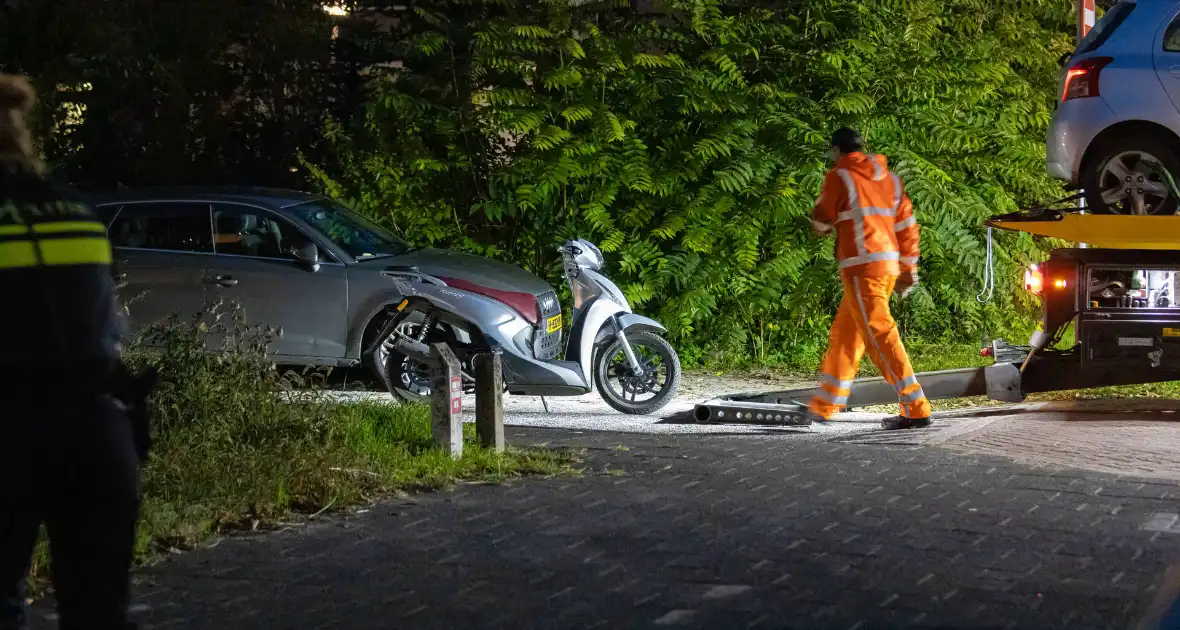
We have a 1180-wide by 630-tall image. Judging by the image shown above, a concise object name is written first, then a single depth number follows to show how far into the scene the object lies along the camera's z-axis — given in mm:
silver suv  11211
